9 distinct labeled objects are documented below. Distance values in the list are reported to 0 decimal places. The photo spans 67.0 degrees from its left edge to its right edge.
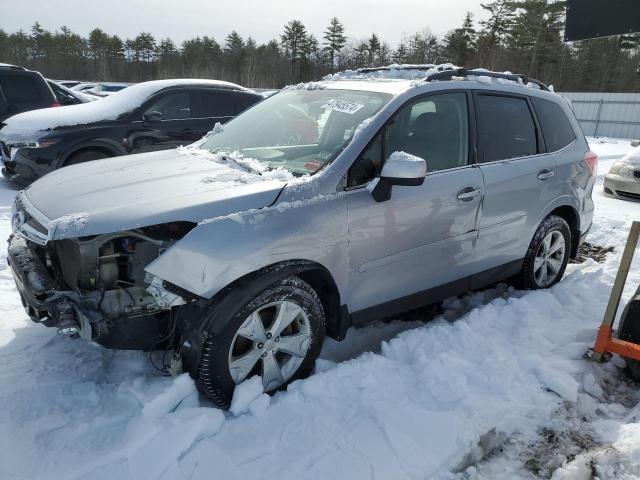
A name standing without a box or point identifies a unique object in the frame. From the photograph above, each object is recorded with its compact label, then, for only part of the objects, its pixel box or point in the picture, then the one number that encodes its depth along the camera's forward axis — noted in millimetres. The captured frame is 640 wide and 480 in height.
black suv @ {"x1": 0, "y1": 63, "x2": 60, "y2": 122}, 8961
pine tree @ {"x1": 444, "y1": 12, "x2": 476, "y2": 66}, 48562
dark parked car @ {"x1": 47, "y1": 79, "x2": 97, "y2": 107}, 10502
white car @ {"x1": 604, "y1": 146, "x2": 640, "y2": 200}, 8523
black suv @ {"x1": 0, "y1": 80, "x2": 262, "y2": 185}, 6664
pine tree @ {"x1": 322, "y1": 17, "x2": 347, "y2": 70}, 61906
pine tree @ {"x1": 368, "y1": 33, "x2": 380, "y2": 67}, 58844
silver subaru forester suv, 2412
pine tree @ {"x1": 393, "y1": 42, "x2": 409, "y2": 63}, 54800
